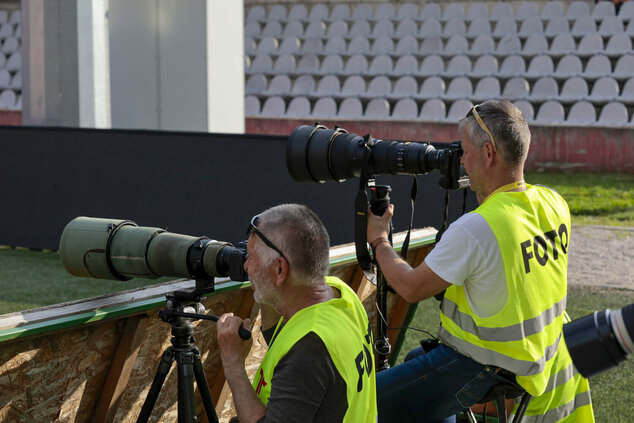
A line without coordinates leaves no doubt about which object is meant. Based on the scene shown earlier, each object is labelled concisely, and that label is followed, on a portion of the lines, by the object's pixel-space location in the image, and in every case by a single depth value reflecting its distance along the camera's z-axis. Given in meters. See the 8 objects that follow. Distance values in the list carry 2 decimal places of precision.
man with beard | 3.79
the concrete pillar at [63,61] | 18.73
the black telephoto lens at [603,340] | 2.05
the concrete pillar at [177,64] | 19.31
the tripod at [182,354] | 4.46
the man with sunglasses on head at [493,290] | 4.95
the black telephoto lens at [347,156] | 5.47
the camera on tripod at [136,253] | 4.61
